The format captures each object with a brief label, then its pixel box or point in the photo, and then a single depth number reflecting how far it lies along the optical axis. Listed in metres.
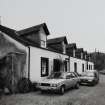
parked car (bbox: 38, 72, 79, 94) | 9.63
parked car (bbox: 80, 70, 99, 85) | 14.36
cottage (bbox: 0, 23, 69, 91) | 11.62
